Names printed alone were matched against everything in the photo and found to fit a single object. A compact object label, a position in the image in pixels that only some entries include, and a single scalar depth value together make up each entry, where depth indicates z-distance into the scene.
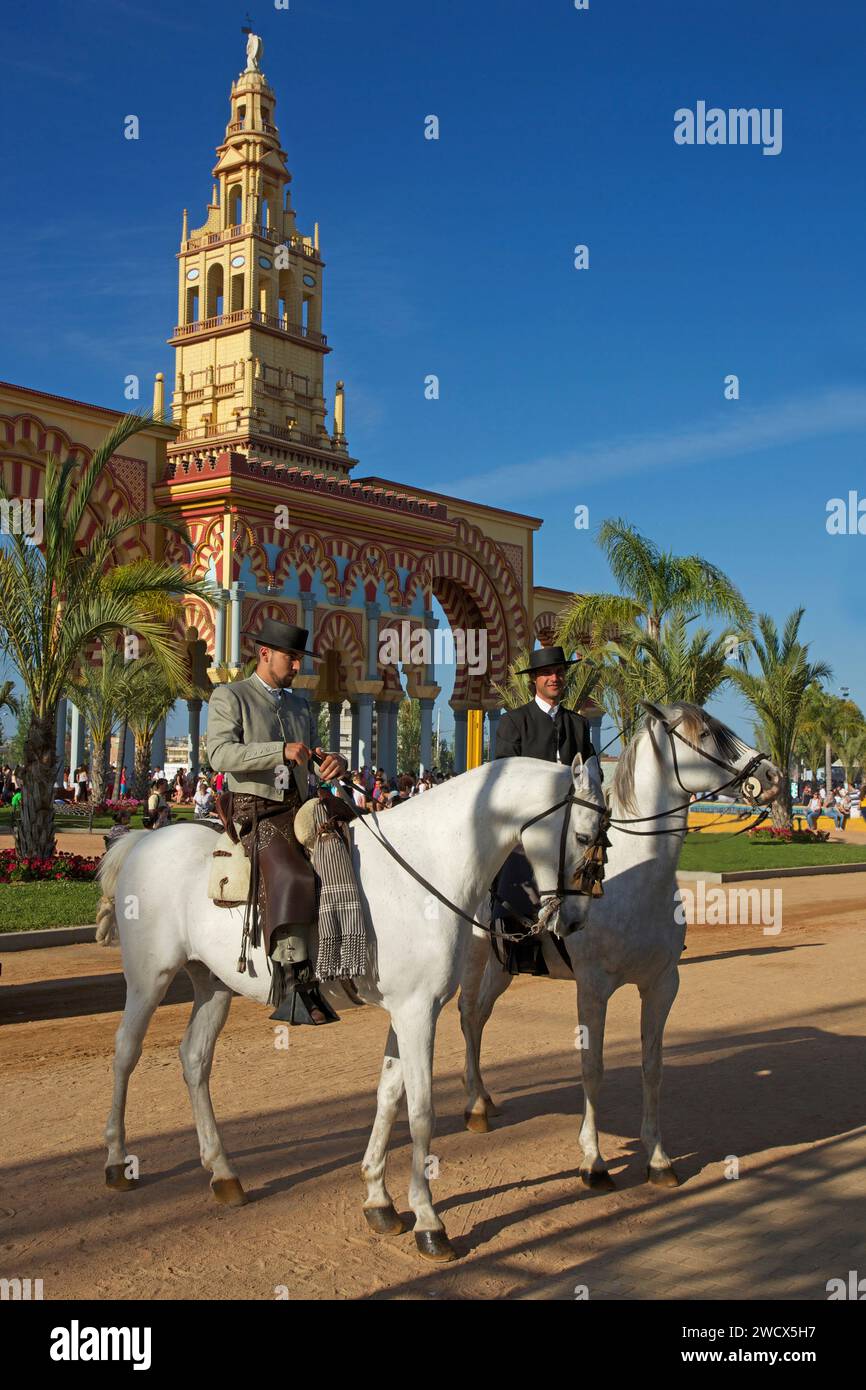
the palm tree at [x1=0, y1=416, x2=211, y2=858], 16.67
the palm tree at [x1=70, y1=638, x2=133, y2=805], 30.28
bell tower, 42.81
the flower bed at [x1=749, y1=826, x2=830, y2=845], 30.52
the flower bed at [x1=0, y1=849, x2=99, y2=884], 16.84
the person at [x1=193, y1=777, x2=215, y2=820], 26.71
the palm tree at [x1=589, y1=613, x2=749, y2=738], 24.11
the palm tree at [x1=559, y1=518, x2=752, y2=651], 24.70
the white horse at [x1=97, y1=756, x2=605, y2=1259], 4.99
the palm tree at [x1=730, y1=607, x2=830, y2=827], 30.77
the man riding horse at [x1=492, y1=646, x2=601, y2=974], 6.85
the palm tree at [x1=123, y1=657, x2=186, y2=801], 32.09
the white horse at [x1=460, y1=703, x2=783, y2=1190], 5.76
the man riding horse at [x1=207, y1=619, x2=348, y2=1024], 5.08
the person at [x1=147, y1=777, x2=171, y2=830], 20.22
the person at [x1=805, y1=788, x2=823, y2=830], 39.78
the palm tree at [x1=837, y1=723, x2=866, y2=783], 70.81
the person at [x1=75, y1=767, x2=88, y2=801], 37.69
